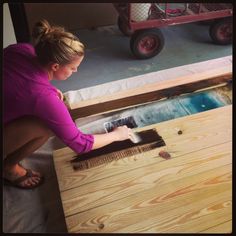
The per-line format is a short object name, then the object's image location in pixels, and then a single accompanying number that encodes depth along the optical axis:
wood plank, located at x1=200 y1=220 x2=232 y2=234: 0.89
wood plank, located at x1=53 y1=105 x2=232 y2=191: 1.01
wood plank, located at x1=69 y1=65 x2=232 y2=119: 1.25
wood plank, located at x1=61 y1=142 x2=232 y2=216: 0.95
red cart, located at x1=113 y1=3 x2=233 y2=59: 1.55
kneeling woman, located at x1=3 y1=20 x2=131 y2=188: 0.80
